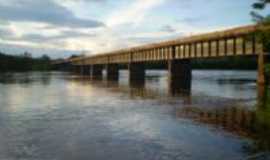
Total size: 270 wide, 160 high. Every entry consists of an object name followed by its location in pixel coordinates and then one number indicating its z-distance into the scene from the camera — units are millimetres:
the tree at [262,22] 14088
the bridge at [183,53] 25586
